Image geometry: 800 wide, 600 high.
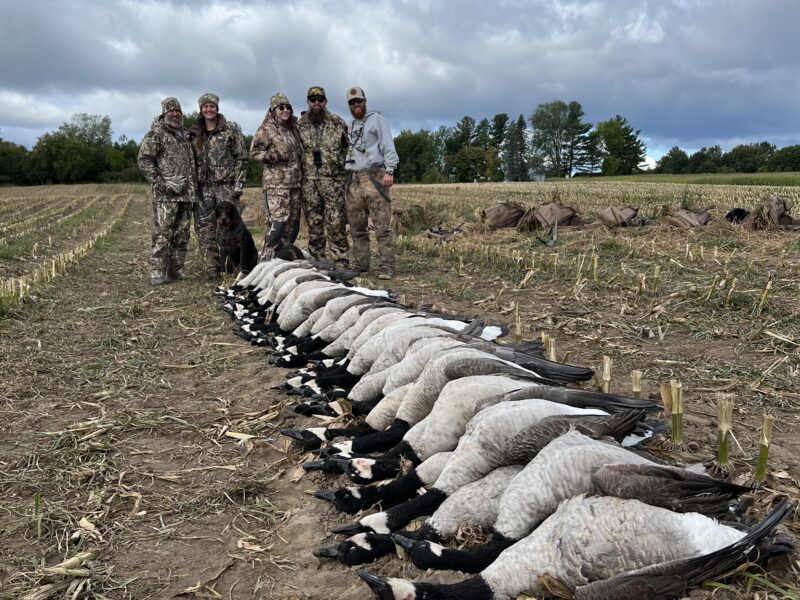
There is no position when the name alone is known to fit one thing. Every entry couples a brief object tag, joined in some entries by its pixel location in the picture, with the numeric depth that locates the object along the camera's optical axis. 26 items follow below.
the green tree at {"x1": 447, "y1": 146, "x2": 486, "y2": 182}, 79.88
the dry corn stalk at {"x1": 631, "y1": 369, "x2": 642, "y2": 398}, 3.25
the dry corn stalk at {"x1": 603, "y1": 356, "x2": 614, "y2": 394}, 3.34
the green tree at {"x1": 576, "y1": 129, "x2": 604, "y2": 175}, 86.44
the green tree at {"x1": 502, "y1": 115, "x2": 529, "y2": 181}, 81.44
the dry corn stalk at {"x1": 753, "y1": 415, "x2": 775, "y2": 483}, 2.43
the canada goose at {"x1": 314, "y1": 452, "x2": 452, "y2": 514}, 2.69
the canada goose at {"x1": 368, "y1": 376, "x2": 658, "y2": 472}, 2.74
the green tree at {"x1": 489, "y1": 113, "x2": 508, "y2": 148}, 97.19
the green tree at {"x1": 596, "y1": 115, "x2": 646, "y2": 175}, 84.69
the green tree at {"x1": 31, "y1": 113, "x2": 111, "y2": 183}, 68.31
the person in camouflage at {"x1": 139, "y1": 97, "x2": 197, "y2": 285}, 8.27
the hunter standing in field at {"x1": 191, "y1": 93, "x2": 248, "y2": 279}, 8.61
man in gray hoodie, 8.16
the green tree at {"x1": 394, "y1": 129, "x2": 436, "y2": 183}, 74.94
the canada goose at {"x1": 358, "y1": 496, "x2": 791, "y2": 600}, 1.83
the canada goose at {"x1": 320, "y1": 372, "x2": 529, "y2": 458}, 3.11
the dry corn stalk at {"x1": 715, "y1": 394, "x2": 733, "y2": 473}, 2.59
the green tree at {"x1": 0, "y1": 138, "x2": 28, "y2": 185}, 68.00
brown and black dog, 8.73
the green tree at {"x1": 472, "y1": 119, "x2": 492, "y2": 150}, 93.71
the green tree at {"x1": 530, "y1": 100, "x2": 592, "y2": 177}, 89.81
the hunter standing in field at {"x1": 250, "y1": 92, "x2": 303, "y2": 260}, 8.26
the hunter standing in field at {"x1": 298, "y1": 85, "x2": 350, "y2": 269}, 8.41
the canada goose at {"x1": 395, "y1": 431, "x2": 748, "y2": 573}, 2.12
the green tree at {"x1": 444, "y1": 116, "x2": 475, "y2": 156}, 93.06
